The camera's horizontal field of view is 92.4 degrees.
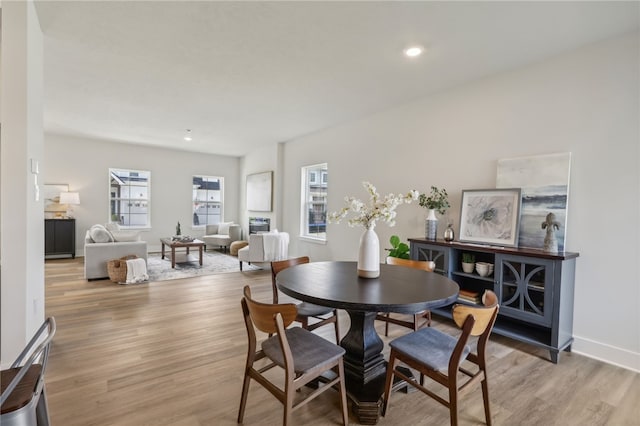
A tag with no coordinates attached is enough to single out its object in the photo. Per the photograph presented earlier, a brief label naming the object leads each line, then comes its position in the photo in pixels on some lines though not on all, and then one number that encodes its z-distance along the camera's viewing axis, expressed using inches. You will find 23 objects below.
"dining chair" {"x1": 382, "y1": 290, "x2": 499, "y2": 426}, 57.6
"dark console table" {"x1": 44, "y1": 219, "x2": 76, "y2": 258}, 249.0
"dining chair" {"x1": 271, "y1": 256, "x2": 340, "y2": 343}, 89.6
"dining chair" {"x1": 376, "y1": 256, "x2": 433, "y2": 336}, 93.2
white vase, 83.0
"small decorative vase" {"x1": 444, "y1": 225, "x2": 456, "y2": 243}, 131.6
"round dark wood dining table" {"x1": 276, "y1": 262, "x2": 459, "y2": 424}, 63.7
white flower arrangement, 81.2
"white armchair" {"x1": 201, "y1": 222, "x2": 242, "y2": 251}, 304.7
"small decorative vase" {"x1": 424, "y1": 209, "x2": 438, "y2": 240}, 138.7
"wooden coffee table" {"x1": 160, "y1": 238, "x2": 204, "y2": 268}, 230.2
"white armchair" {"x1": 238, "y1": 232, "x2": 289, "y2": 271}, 221.9
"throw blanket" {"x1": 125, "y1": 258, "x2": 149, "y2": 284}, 185.0
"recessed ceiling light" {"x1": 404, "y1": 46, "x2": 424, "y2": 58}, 108.0
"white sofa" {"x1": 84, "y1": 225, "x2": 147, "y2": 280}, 189.2
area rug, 209.2
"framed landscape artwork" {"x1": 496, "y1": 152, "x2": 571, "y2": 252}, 107.4
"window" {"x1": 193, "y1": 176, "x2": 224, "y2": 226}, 337.0
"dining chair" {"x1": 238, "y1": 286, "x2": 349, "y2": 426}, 57.6
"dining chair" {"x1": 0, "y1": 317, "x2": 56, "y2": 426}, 42.8
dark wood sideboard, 97.6
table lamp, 256.1
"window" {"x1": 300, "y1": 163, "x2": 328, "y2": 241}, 234.5
